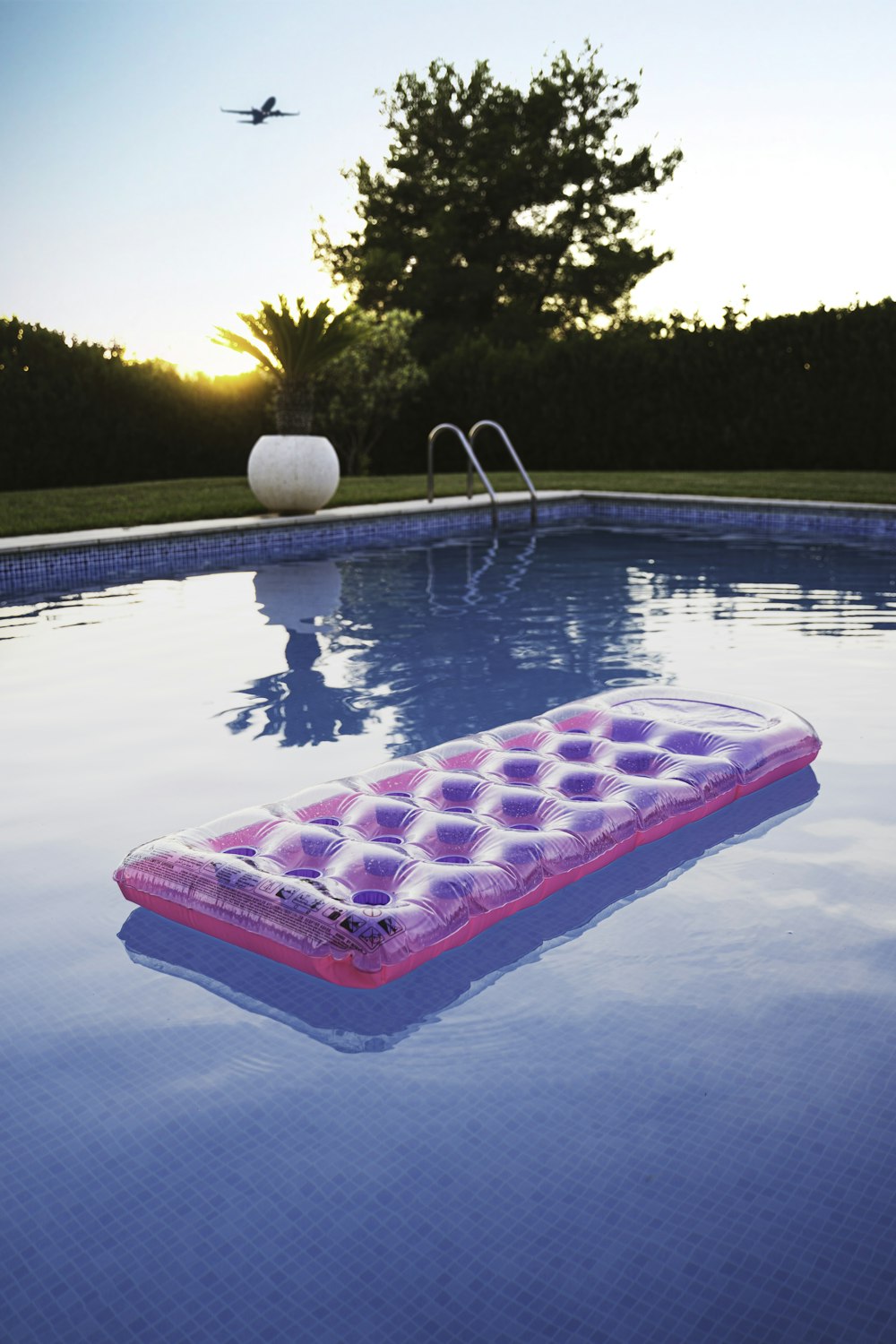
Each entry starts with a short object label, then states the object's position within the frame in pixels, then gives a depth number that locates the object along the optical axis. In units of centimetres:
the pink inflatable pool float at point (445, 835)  261
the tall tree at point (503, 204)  2570
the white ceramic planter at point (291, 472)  1112
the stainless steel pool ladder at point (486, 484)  1095
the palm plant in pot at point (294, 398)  1116
